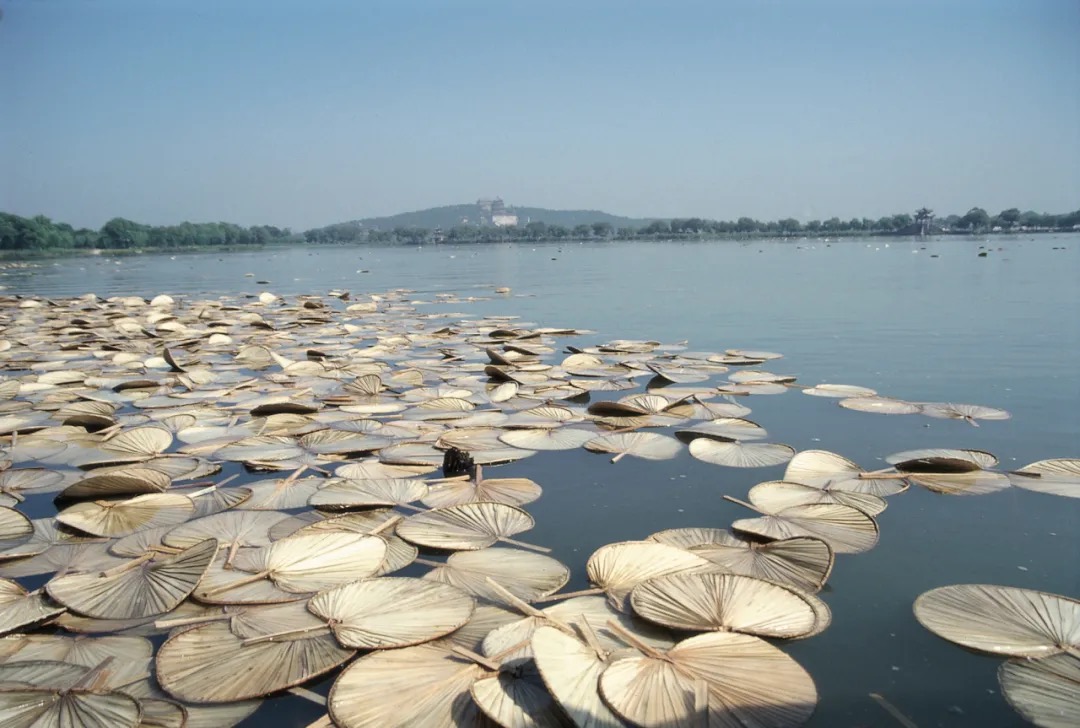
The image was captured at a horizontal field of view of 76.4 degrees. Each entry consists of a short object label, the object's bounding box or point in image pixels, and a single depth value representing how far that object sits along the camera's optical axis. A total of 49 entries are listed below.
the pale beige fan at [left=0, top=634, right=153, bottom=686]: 1.41
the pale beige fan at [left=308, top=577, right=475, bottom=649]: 1.46
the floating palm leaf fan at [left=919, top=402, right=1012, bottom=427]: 3.27
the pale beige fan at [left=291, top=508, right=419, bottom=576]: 1.90
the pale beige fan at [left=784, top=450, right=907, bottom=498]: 2.34
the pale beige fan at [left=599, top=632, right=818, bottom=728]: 1.17
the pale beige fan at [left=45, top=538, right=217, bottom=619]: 1.62
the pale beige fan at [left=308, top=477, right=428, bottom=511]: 2.24
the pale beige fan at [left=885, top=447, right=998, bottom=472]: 2.42
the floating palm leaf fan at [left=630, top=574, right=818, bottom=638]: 1.47
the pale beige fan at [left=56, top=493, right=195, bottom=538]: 2.12
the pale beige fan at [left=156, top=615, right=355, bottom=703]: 1.33
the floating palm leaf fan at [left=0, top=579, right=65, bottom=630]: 1.56
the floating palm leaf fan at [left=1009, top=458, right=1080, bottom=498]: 2.30
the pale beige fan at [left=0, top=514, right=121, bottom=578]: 1.88
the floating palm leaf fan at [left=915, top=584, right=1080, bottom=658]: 1.42
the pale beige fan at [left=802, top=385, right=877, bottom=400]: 3.73
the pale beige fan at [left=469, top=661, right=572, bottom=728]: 1.18
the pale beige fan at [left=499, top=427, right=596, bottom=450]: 2.94
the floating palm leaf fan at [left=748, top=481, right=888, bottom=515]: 2.17
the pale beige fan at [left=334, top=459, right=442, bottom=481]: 2.56
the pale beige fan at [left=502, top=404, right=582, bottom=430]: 3.20
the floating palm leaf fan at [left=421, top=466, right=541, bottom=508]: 2.33
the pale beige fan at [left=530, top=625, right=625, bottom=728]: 1.17
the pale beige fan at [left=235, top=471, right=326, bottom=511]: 2.31
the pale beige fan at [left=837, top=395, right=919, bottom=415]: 3.40
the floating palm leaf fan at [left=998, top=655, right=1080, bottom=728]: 1.24
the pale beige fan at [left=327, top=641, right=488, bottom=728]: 1.21
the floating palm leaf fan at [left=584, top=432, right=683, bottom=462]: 2.81
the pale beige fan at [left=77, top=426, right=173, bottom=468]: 2.76
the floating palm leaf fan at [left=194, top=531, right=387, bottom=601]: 1.73
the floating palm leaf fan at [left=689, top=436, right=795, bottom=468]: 2.66
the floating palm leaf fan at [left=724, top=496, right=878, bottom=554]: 1.95
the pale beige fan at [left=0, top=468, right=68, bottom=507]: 2.46
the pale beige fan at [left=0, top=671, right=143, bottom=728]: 1.20
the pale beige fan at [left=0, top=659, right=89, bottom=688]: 1.33
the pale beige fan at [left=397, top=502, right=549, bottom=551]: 1.99
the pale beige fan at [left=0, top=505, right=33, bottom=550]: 2.02
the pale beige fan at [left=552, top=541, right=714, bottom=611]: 1.68
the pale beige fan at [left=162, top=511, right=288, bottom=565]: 1.98
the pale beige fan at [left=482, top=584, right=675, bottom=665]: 1.40
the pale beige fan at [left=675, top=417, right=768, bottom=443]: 2.98
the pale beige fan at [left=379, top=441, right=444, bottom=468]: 2.69
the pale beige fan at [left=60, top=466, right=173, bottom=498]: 2.31
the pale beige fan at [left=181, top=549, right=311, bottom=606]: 1.64
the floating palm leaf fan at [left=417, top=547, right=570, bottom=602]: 1.70
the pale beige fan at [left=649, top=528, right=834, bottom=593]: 1.74
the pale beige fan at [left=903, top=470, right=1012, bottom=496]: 2.34
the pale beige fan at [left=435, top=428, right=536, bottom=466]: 2.77
